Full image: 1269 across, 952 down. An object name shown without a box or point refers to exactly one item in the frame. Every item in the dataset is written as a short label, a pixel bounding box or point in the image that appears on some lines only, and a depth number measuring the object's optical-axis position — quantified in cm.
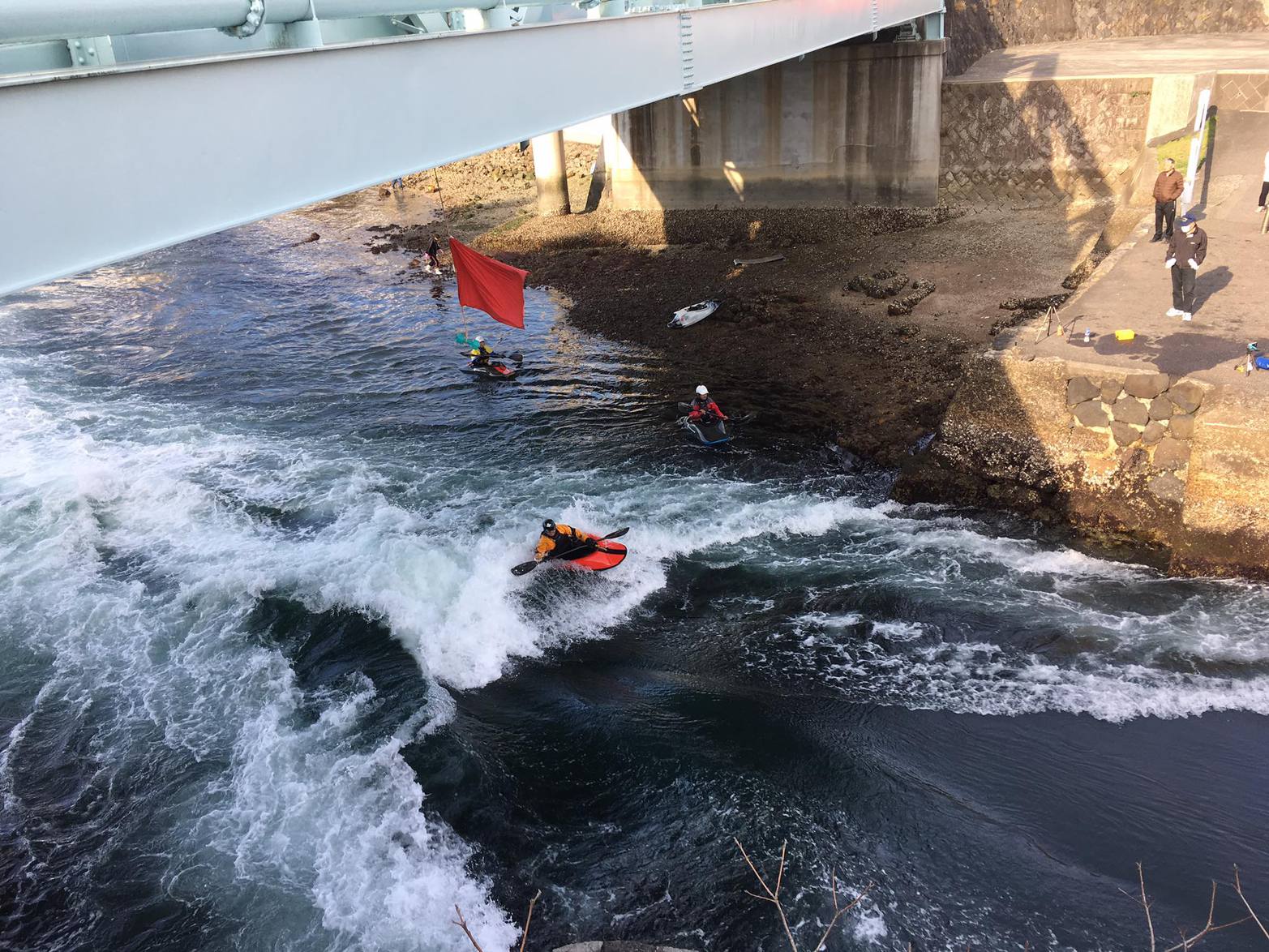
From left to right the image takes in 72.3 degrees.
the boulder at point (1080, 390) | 1174
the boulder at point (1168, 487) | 1123
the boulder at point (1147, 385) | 1120
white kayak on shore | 1945
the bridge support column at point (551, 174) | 2673
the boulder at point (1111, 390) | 1152
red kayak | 1153
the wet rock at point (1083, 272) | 1805
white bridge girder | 464
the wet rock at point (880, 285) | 1938
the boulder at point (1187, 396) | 1096
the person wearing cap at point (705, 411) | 1473
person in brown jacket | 1484
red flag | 1440
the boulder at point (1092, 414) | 1173
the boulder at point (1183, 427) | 1110
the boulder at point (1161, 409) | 1121
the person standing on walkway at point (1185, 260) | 1210
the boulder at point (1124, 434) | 1153
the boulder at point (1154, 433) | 1134
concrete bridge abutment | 2350
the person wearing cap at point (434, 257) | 2511
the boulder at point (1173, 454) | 1119
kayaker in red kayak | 1143
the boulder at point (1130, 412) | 1141
